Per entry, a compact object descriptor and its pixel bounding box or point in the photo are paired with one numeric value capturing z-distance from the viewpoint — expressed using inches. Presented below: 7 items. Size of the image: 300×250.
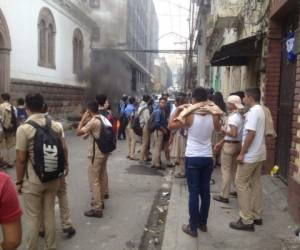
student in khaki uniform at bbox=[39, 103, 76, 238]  150.6
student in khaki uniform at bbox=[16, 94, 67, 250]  126.0
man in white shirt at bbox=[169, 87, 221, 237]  145.5
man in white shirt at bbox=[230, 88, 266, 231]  149.3
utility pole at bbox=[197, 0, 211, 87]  683.3
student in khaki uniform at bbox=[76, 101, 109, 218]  173.7
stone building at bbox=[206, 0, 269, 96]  251.7
